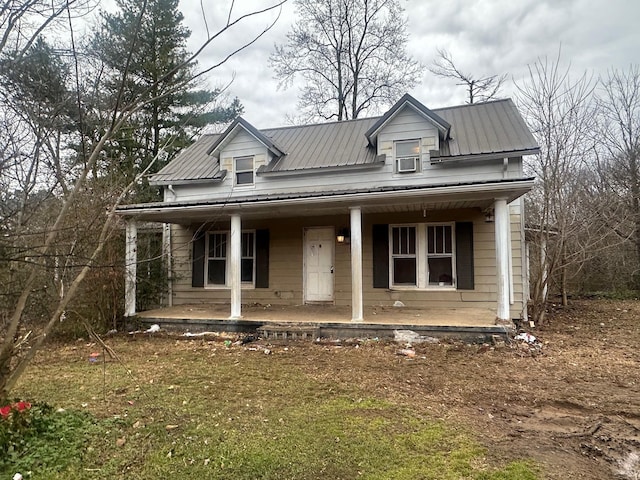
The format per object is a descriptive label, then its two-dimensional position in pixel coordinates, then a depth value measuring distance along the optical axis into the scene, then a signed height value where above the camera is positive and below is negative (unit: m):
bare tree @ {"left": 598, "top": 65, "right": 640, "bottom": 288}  14.23 +4.59
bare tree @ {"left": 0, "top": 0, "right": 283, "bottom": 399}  2.49 +0.91
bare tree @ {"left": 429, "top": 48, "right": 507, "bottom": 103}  17.16 +8.27
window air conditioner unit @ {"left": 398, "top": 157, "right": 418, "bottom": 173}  9.15 +2.34
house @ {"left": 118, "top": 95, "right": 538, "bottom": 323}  7.74 +1.13
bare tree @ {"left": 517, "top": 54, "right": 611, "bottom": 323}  8.81 +2.66
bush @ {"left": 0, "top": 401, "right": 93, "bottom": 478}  2.75 -1.35
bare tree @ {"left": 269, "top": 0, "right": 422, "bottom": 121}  18.53 +10.08
